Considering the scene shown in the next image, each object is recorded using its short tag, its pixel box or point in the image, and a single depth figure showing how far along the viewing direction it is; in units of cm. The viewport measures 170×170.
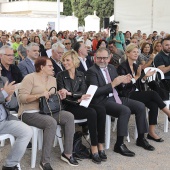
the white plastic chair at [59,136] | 369
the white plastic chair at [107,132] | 397
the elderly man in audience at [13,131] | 312
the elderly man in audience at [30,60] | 470
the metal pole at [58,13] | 1701
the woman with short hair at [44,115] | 332
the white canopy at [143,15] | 1300
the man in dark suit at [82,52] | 542
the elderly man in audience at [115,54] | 580
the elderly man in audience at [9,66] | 408
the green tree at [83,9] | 4009
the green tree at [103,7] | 3875
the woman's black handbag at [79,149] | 365
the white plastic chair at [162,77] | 465
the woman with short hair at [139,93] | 428
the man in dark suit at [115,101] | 385
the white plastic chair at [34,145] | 344
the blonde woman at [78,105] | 357
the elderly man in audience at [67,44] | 738
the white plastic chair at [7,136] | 313
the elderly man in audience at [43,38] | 1160
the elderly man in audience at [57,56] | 504
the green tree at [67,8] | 4309
